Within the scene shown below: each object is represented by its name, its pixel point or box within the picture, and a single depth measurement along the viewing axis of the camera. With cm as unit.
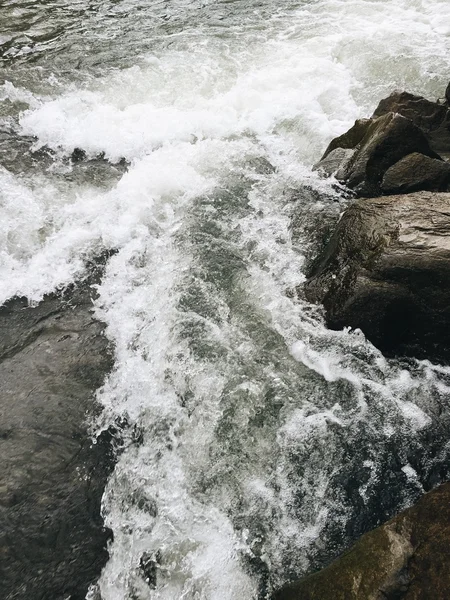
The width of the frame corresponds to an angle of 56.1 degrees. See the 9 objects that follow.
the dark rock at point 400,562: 212
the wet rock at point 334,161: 654
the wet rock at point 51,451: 315
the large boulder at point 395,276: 402
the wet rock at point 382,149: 579
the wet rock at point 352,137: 666
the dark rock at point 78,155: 699
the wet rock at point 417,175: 541
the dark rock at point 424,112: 680
